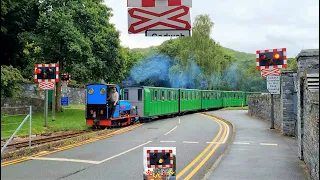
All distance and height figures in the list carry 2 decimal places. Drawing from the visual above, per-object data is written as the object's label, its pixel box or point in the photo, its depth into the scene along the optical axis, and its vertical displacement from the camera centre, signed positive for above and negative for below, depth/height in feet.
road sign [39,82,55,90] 58.80 +1.47
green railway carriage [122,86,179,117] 82.58 -1.23
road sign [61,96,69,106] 128.53 -2.23
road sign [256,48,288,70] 51.75 +4.88
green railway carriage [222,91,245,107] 154.20 -1.88
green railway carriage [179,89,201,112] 109.40 -1.74
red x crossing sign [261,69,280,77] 54.03 +3.07
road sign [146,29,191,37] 16.12 +2.61
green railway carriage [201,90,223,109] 130.33 -1.88
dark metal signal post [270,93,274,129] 58.59 -3.16
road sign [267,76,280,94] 56.03 +1.41
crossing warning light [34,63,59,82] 55.41 +3.55
